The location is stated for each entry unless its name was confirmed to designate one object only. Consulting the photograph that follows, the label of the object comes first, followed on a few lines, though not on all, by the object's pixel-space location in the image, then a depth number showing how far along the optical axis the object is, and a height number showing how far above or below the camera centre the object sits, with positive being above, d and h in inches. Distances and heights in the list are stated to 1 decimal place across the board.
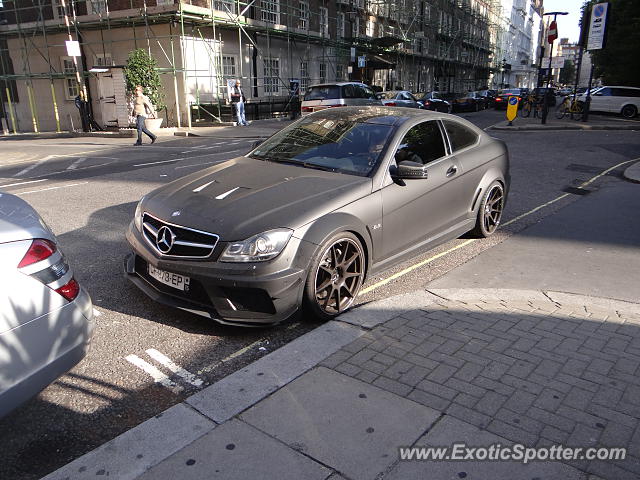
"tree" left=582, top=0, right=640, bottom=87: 1170.0 +54.7
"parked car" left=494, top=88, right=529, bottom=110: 1568.7 -68.1
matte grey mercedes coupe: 141.7 -41.0
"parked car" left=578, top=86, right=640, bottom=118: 1121.4 -60.3
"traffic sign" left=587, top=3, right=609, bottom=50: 897.5 +77.7
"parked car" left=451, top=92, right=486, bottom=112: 1424.7 -76.4
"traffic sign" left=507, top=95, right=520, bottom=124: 903.1 -56.4
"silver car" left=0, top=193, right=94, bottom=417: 93.4 -42.7
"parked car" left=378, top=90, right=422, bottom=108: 946.8 -41.2
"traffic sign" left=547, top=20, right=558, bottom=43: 967.6 +73.7
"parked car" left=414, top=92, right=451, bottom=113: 1172.5 -61.2
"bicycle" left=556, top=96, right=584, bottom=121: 1040.0 -72.7
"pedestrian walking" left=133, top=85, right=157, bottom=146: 661.9 -38.5
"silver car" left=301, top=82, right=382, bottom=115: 770.8 -27.7
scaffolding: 874.1 +64.2
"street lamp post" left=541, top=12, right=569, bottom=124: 896.3 -37.3
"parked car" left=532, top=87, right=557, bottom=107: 1390.3 -63.3
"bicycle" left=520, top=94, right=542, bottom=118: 1213.0 -76.7
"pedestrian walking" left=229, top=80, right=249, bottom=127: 879.1 -37.1
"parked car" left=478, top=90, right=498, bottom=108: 1595.7 -67.9
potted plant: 773.9 +6.1
